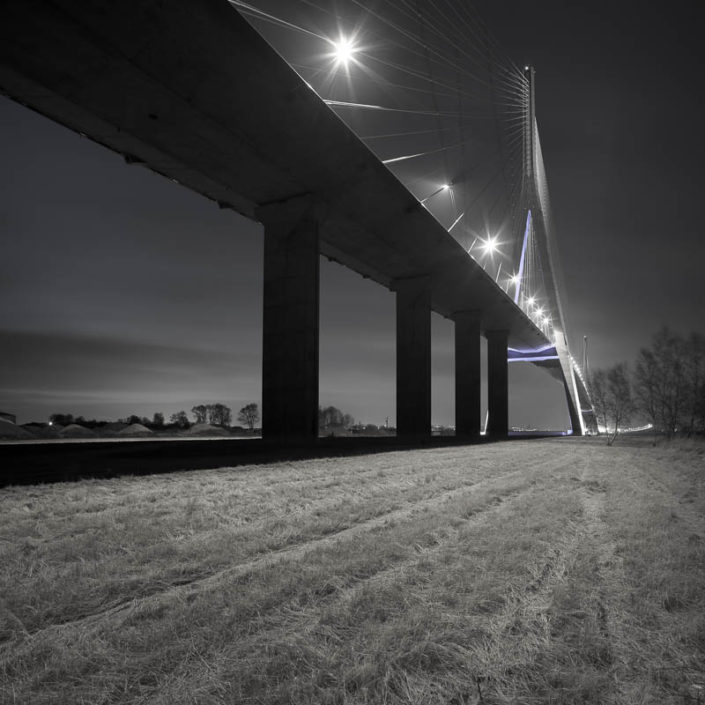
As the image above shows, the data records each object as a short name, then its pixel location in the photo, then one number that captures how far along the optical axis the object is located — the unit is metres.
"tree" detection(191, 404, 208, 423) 100.69
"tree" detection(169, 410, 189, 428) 95.64
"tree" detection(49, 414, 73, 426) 58.74
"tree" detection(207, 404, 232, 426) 99.04
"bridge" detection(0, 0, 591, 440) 13.53
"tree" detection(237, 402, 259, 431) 92.25
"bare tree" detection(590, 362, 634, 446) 41.78
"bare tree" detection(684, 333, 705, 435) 44.69
